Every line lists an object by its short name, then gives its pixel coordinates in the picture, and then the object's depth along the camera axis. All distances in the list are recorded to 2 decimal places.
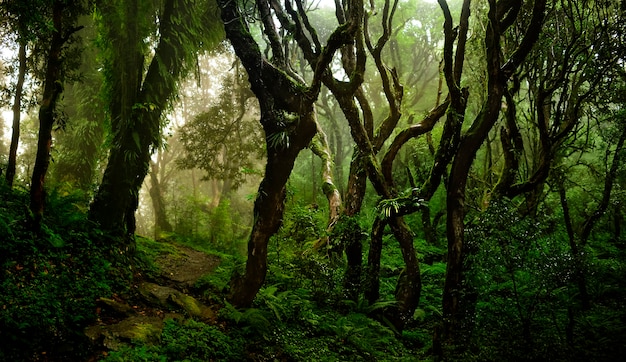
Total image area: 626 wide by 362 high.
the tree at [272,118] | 5.35
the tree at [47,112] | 5.26
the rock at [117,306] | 5.09
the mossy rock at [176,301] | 5.74
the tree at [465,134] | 5.54
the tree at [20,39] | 4.94
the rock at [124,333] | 4.20
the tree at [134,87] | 7.36
